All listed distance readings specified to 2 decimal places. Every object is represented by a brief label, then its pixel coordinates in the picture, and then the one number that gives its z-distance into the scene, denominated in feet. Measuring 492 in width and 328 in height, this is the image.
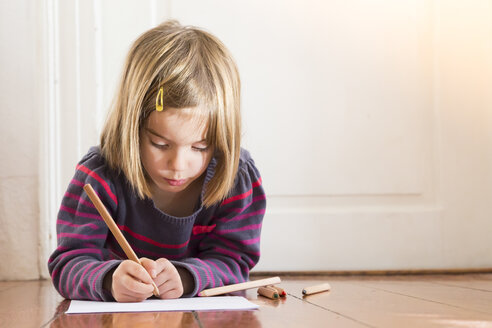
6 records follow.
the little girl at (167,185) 4.13
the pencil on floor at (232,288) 4.19
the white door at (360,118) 5.74
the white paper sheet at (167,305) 3.79
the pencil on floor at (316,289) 4.46
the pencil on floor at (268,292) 4.29
